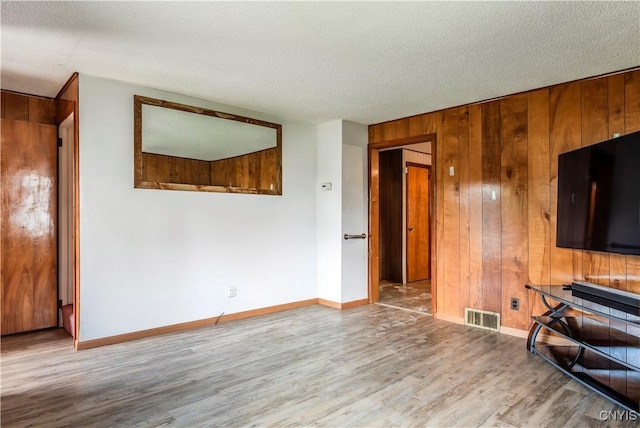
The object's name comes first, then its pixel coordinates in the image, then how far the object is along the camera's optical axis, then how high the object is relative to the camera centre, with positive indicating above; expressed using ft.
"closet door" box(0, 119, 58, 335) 12.34 -0.31
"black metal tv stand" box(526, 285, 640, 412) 8.02 -3.14
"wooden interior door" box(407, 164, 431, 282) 22.02 -0.55
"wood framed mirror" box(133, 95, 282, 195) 12.09 +2.43
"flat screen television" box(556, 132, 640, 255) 8.34 +0.44
